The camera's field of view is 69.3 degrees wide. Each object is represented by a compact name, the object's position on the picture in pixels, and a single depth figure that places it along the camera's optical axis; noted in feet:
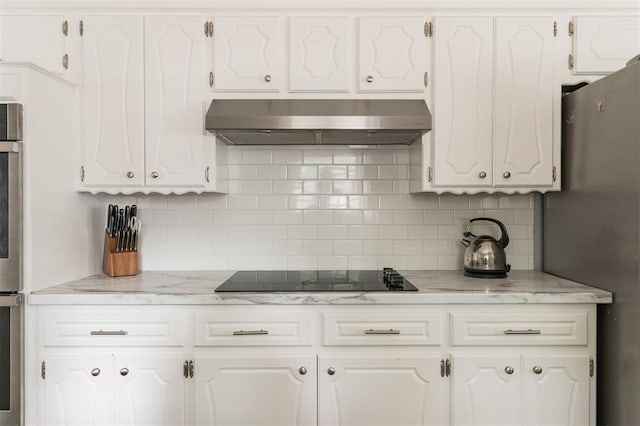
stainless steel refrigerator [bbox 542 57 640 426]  6.19
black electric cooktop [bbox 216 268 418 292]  7.16
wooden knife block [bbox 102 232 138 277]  8.35
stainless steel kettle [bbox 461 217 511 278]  8.12
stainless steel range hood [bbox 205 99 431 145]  7.34
